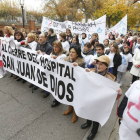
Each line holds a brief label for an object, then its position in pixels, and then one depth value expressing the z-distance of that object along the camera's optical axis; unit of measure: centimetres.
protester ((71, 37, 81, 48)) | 471
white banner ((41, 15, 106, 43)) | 639
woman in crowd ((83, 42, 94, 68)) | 315
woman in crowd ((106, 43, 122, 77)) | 354
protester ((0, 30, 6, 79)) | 463
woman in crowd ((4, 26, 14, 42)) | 423
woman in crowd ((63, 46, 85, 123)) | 251
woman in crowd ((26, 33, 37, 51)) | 390
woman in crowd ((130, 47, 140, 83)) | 360
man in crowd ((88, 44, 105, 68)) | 310
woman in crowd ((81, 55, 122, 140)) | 194
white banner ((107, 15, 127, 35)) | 857
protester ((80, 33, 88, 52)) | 629
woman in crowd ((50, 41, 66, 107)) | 289
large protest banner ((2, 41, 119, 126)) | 195
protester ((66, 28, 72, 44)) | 646
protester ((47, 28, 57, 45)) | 522
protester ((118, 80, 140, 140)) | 128
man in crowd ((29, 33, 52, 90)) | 352
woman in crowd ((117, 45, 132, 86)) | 403
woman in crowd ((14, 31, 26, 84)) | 396
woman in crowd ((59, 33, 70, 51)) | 475
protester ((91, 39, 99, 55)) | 461
